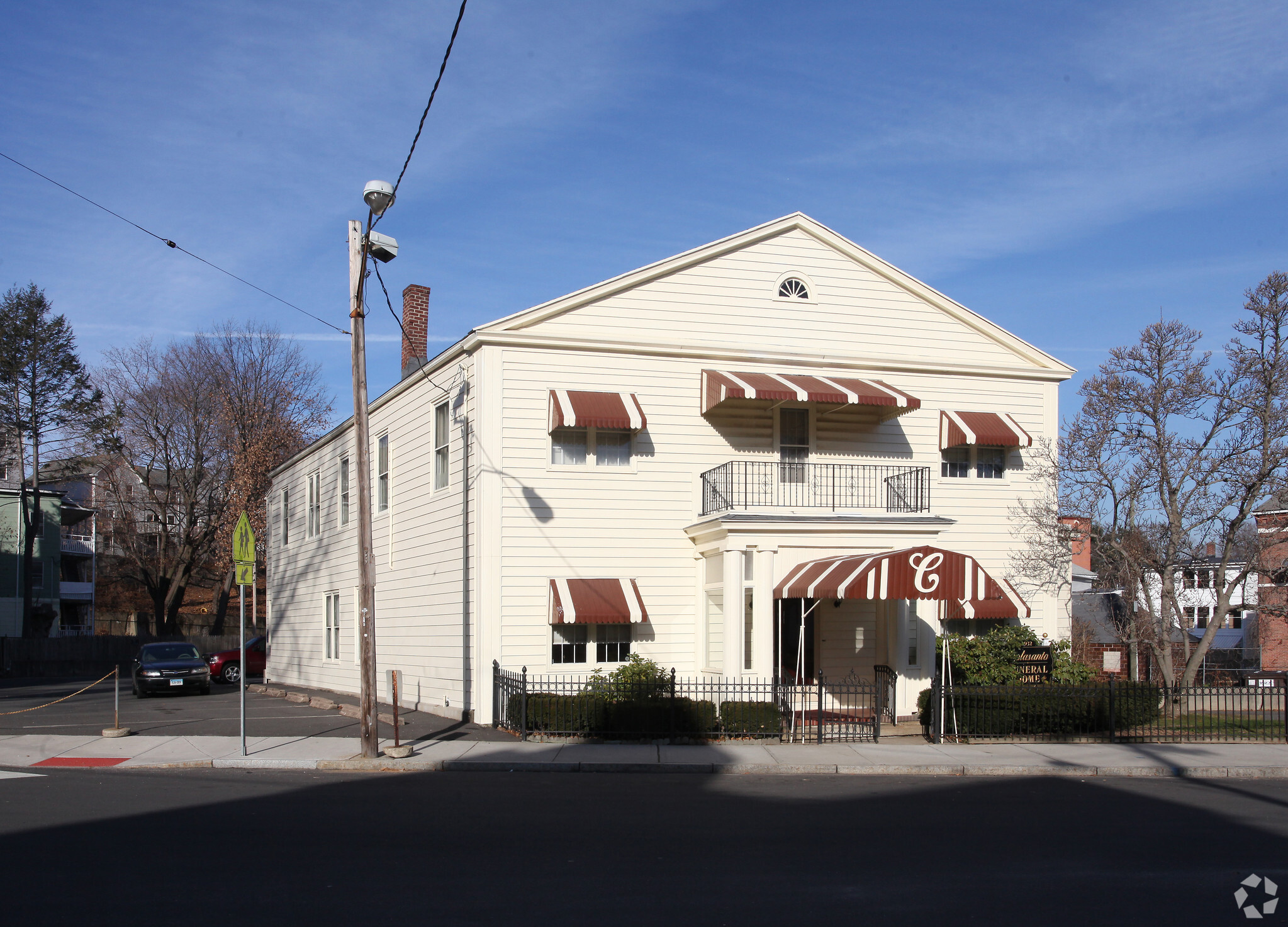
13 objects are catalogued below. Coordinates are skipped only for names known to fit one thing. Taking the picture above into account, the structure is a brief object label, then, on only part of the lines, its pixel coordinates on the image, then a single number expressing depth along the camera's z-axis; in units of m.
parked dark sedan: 27.17
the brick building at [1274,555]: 20.80
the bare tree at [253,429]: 45.00
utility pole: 14.95
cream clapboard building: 18.80
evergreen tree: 45.03
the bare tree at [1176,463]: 20.83
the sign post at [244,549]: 15.20
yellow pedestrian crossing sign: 15.21
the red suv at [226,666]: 33.22
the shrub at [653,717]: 16.98
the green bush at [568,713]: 17.11
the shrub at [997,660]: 19.28
